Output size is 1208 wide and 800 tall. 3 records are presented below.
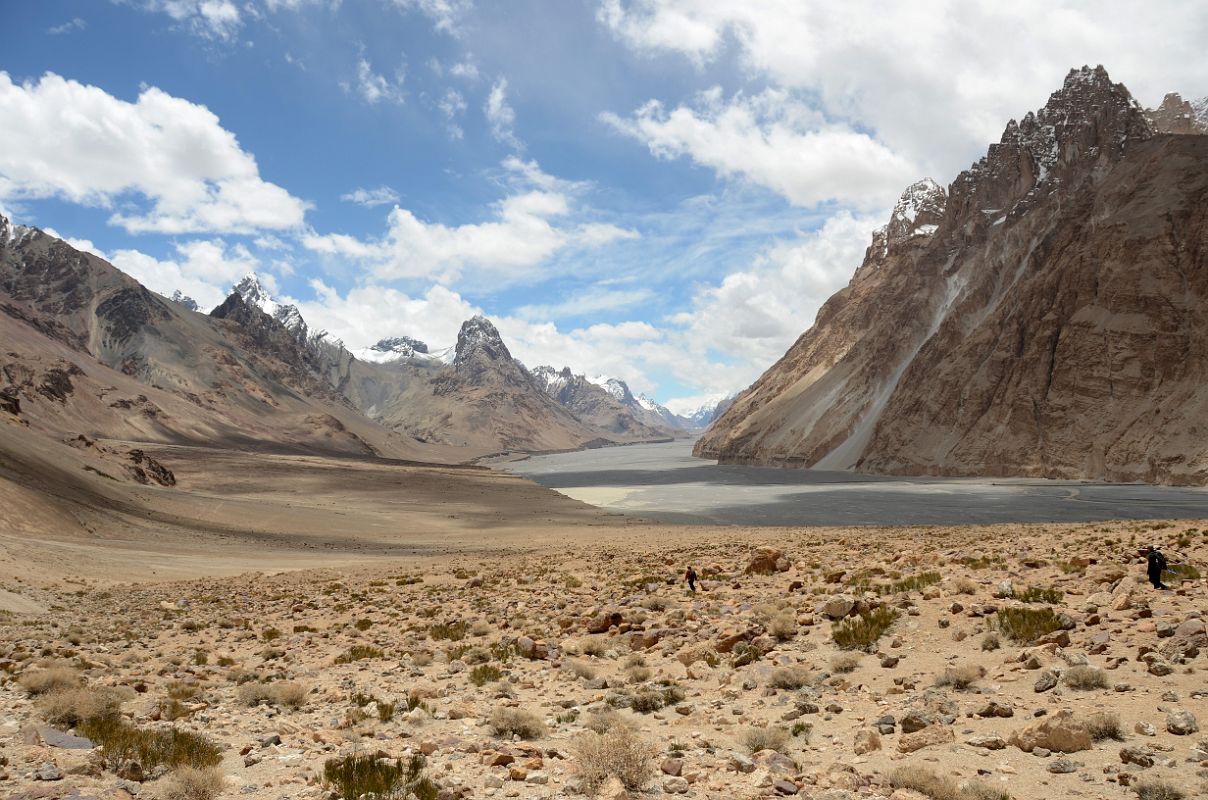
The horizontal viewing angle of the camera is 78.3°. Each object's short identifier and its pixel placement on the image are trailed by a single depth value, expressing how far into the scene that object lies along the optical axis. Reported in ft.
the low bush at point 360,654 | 45.66
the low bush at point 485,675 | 38.72
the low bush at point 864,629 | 38.01
